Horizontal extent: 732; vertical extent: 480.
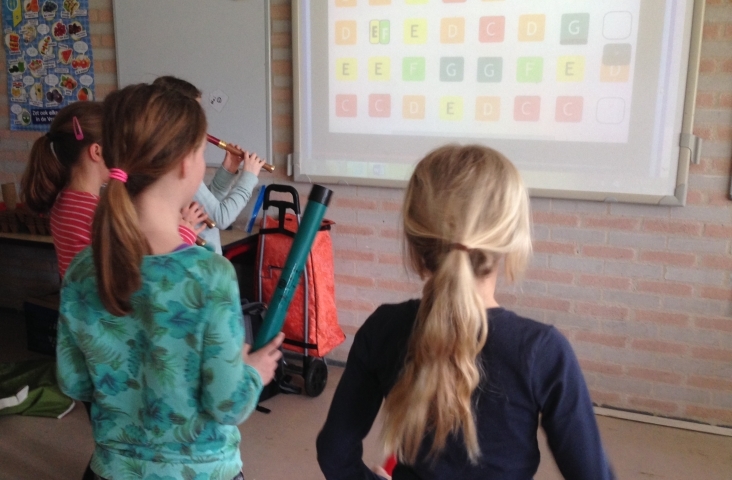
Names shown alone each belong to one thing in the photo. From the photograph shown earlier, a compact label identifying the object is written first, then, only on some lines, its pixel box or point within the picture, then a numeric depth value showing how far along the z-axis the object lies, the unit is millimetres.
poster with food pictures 3309
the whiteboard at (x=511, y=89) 2336
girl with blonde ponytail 881
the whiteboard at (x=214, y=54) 2932
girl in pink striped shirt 1801
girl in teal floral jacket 1037
